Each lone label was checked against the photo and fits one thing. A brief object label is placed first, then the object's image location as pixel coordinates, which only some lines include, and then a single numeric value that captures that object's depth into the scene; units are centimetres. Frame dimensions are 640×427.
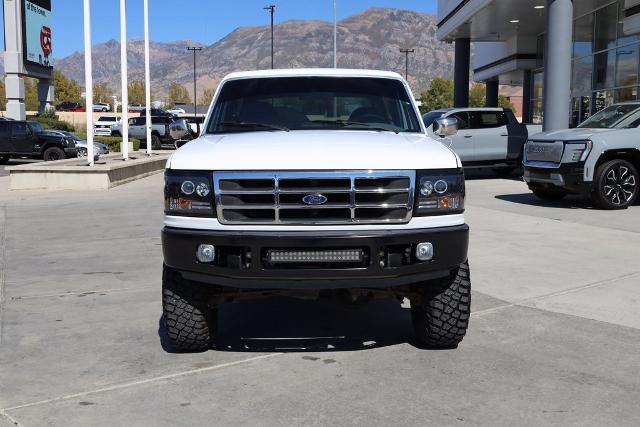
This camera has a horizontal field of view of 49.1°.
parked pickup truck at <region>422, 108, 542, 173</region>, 1836
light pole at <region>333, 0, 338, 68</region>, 4000
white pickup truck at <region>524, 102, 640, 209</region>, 1188
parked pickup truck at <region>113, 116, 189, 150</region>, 3553
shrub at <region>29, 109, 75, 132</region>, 4431
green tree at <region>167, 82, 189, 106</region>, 14712
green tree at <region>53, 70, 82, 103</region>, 10871
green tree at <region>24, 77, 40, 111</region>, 8856
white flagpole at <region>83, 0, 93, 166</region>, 1773
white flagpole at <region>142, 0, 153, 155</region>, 2369
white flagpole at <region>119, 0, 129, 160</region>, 2084
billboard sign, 4150
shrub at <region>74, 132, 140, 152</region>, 3326
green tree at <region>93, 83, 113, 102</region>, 13184
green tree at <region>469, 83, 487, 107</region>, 8947
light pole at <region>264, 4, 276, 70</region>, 7100
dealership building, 1702
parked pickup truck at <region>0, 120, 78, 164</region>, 2620
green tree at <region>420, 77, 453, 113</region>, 8256
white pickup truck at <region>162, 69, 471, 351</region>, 407
